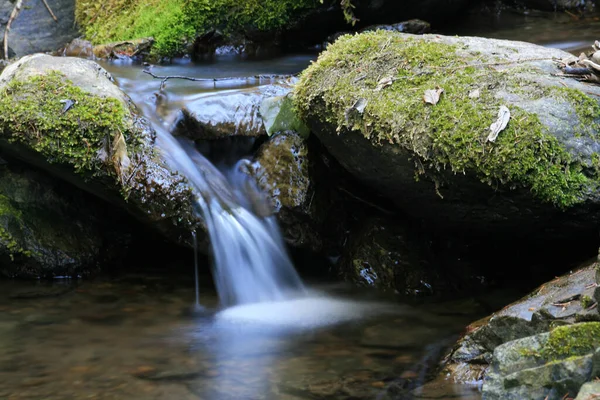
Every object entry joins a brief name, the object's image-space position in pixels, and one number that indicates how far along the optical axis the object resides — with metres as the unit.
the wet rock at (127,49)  7.00
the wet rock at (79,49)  7.29
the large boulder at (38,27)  7.71
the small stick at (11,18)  7.68
